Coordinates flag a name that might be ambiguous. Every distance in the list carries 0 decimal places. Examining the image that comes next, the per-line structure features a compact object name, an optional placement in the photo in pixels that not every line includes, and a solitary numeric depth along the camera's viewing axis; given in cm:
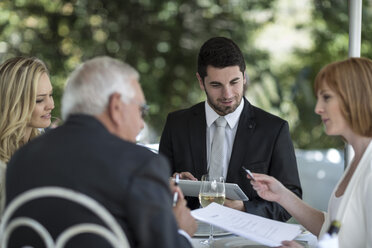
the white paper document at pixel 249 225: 197
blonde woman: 275
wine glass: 245
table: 230
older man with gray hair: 151
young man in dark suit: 312
